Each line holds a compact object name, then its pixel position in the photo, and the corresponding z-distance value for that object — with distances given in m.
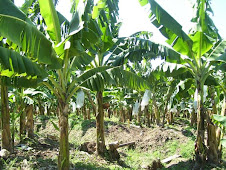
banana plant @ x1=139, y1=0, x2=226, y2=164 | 6.23
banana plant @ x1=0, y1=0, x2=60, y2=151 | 4.28
